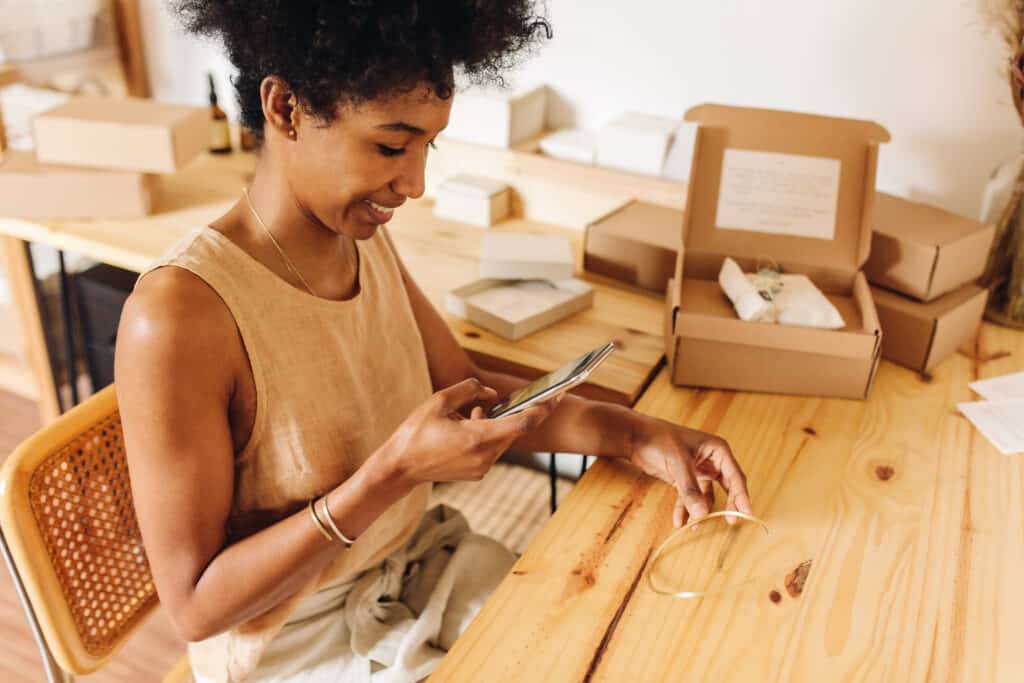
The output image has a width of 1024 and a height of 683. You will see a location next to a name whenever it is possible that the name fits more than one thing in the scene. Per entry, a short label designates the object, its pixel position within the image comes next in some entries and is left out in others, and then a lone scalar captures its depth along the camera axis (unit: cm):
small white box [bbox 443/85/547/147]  183
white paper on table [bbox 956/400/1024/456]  113
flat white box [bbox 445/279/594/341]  138
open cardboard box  135
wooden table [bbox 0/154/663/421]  132
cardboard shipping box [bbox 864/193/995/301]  131
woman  80
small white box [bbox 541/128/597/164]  183
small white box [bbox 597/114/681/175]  174
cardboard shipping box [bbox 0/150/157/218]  168
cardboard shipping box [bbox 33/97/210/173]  168
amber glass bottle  210
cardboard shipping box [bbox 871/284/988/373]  130
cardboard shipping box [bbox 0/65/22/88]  206
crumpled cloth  101
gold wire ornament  85
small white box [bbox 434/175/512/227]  181
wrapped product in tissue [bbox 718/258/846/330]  122
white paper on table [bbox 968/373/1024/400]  126
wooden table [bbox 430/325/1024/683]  78
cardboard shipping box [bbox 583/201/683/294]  152
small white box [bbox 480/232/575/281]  149
